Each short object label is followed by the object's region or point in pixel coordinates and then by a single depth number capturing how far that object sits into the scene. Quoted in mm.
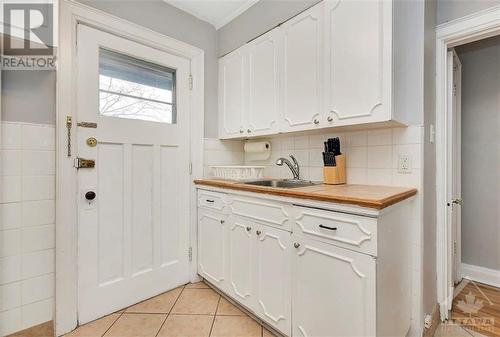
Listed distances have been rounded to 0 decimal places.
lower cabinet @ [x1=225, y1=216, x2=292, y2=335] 1366
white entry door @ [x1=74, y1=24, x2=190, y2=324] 1606
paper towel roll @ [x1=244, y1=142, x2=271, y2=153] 2240
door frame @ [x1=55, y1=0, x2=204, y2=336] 1479
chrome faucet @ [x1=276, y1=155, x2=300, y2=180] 2016
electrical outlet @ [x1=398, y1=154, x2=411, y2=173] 1424
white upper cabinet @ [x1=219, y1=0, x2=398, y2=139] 1292
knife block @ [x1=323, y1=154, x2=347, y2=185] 1658
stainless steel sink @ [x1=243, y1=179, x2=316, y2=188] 1929
